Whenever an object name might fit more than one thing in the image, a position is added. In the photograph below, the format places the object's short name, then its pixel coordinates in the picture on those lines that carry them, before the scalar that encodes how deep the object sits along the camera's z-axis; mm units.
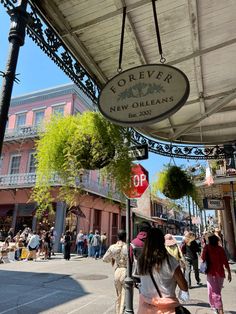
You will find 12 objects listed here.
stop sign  3443
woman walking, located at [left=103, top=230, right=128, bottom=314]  4715
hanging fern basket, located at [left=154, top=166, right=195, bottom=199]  5102
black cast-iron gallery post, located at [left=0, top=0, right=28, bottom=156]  2320
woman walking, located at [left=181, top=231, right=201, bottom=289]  8844
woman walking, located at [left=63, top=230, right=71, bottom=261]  15767
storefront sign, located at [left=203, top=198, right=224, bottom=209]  13029
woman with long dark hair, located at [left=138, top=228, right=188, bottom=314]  2539
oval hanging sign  2693
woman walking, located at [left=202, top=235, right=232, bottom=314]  5148
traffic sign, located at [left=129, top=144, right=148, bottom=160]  3391
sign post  3494
